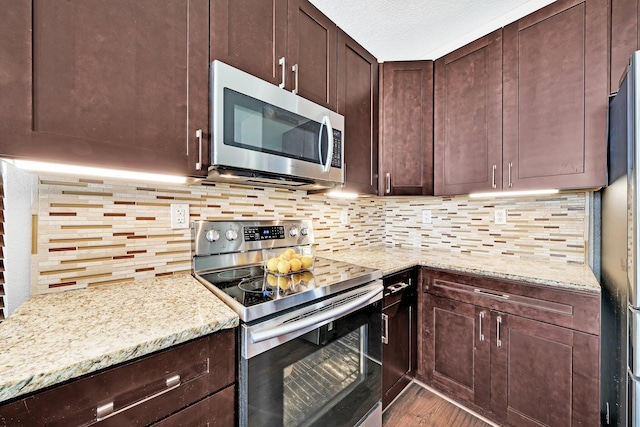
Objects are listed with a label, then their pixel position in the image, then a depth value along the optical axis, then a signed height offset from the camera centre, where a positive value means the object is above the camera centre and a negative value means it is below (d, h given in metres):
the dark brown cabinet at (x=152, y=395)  0.56 -0.45
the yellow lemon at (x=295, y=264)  1.28 -0.25
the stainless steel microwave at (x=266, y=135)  1.05 +0.35
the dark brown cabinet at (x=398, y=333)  1.55 -0.75
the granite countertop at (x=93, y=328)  0.56 -0.32
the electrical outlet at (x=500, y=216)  1.91 -0.02
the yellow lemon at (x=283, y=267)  1.24 -0.26
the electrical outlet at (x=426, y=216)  2.32 -0.02
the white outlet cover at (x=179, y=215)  1.29 -0.02
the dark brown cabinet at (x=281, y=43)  1.11 +0.81
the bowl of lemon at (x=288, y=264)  1.26 -0.25
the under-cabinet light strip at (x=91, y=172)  0.86 +0.14
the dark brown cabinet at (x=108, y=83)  0.72 +0.40
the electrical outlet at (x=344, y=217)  2.16 -0.03
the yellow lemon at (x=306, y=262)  1.34 -0.25
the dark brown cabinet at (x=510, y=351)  1.24 -0.73
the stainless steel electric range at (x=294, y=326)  0.88 -0.43
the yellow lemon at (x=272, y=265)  1.28 -0.25
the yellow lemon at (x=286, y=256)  1.32 -0.22
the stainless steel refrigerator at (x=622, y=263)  0.95 -0.20
